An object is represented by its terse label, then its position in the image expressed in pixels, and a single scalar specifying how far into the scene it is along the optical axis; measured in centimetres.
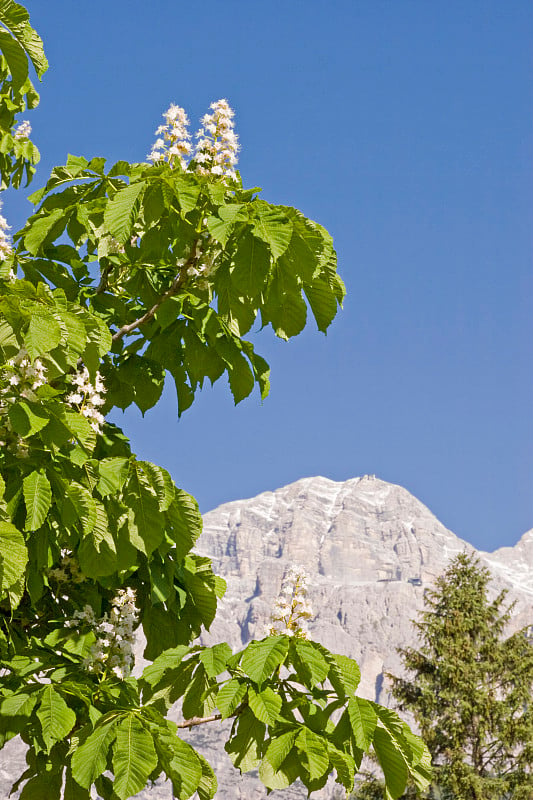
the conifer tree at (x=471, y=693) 2206
